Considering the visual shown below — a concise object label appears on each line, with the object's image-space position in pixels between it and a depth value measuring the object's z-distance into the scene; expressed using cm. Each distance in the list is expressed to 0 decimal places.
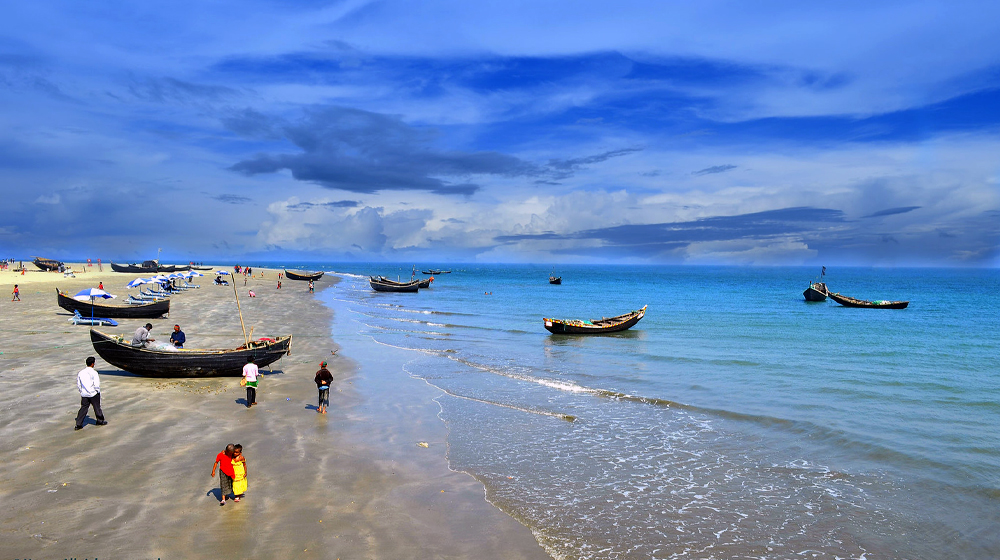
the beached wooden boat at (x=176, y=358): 2009
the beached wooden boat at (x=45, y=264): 10300
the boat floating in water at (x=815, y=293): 7550
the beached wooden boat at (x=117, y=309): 3578
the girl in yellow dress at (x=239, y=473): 1068
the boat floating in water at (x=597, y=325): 3925
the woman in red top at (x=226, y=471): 1054
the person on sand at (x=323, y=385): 1736
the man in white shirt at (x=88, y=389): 1416
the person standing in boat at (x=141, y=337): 2153
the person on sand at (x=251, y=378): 1753
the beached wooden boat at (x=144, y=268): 11044
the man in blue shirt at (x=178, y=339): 2256
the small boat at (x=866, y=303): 6391
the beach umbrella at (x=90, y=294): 3416
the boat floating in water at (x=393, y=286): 8344
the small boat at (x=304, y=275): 10099
